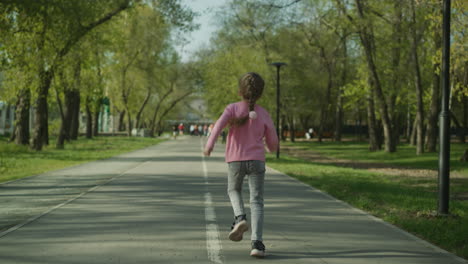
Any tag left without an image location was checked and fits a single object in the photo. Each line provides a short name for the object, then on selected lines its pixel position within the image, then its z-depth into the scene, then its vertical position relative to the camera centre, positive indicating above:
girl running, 6.04 -0.18
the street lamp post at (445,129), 8.91 +0.03
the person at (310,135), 65.62 -0.63
